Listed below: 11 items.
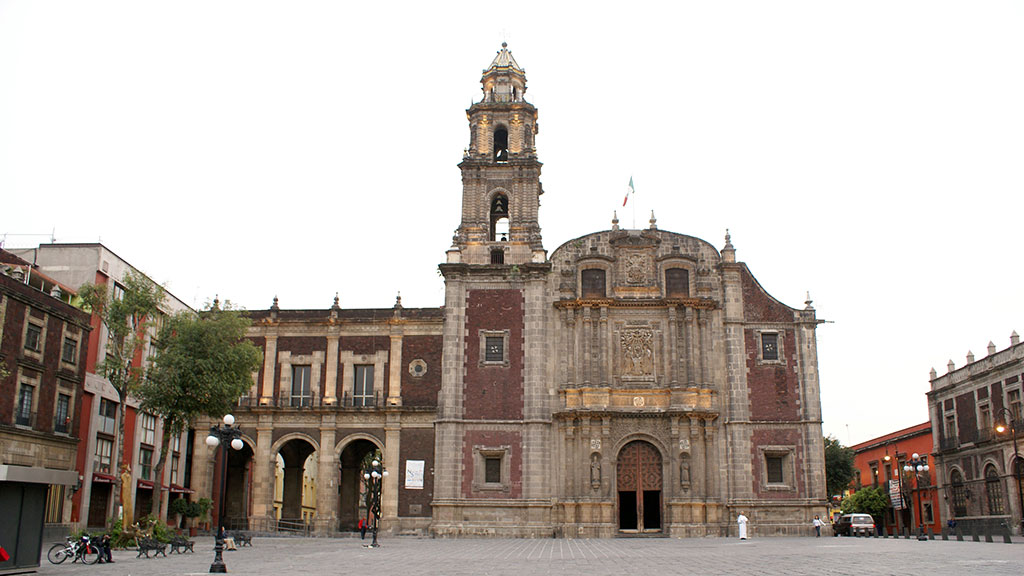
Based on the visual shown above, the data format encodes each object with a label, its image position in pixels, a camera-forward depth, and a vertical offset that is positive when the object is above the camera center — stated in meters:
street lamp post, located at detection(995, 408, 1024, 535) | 48.44 +1.73
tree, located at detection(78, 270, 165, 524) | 36.81 +6.67
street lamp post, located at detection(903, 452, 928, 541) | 39.73 +0.95
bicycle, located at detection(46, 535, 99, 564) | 24.53 -1.98
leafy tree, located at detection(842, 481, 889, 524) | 67.62 -1.17
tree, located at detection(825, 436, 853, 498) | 68.44 +1.44
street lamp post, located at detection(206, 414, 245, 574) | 23.08 +1.07
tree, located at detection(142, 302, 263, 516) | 37.78 +4.58
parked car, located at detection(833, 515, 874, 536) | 48.59 -2.12
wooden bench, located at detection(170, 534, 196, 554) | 30.06 -2.13
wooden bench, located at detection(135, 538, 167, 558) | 27.20 -2.04
